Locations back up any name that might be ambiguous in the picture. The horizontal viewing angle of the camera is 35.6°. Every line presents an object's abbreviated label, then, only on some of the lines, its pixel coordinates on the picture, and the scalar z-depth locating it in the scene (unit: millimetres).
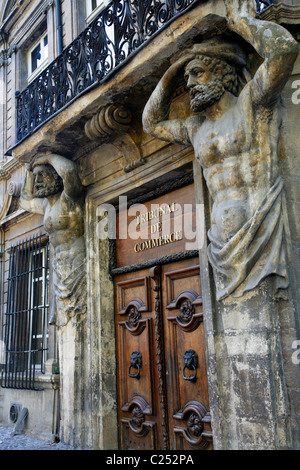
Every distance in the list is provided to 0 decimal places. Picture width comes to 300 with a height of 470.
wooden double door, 4242
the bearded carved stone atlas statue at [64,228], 5480
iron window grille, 6617
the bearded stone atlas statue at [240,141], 3223
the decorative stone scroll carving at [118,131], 4742
